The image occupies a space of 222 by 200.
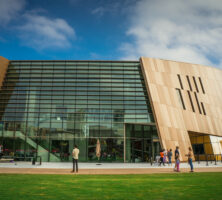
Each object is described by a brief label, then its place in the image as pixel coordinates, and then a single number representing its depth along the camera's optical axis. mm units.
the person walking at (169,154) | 22858
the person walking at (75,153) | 16567
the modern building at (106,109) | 27438
